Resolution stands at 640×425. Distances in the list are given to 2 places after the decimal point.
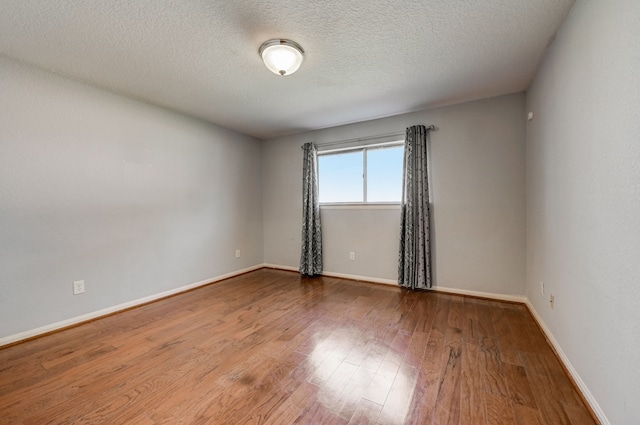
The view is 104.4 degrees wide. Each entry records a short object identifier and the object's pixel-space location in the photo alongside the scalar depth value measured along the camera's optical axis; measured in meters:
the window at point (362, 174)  3.53
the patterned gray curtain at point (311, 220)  4.01
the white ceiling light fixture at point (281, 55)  1.89
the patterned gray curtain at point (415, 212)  3.19
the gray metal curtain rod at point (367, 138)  3.21
